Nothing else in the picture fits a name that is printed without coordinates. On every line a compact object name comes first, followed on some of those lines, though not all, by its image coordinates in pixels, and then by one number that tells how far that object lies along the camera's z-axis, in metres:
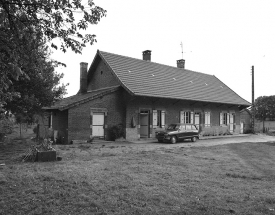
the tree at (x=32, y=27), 5.66
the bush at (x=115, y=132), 19.52
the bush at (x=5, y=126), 19.32
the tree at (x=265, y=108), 57.22
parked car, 18.83
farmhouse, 18.75
